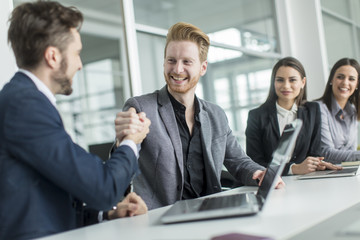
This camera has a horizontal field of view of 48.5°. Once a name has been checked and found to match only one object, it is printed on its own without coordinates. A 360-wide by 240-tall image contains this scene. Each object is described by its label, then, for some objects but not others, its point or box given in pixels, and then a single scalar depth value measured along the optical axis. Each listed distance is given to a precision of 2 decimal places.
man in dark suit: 1.17
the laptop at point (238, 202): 1.16
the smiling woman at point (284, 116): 3.11
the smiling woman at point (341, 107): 3.53
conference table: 1.03
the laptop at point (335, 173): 2.05
